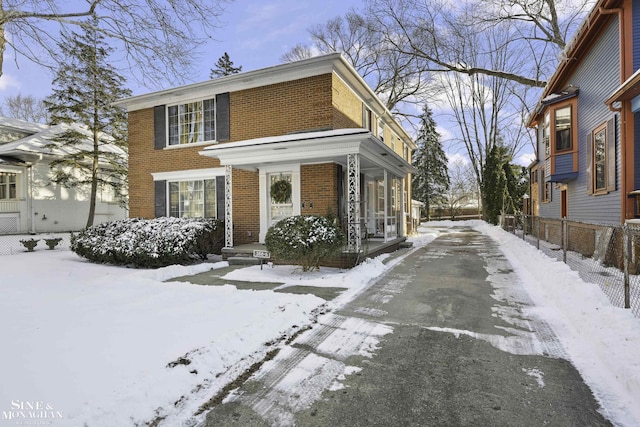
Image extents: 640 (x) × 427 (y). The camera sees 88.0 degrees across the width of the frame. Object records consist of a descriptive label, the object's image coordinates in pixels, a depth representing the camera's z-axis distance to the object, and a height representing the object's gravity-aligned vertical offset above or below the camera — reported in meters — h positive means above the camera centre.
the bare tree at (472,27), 15.58 +8.86
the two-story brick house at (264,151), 8.86 +1.66
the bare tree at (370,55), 21.33 +11.12
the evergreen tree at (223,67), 35.59 +15.42
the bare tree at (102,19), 7.50 +4.43
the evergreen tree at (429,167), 43.31 +5.36
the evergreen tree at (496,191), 28.80 +1.47
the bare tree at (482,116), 30.72 +8.81
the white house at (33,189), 17.73 +1.24
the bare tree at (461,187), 48.97 +3.19
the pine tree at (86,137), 18.16 +4.33
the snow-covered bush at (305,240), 7.25 -0.68
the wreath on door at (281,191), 10.10 +0.55
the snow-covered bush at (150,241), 8.80 -0.88
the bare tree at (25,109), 31.80 +9.92
